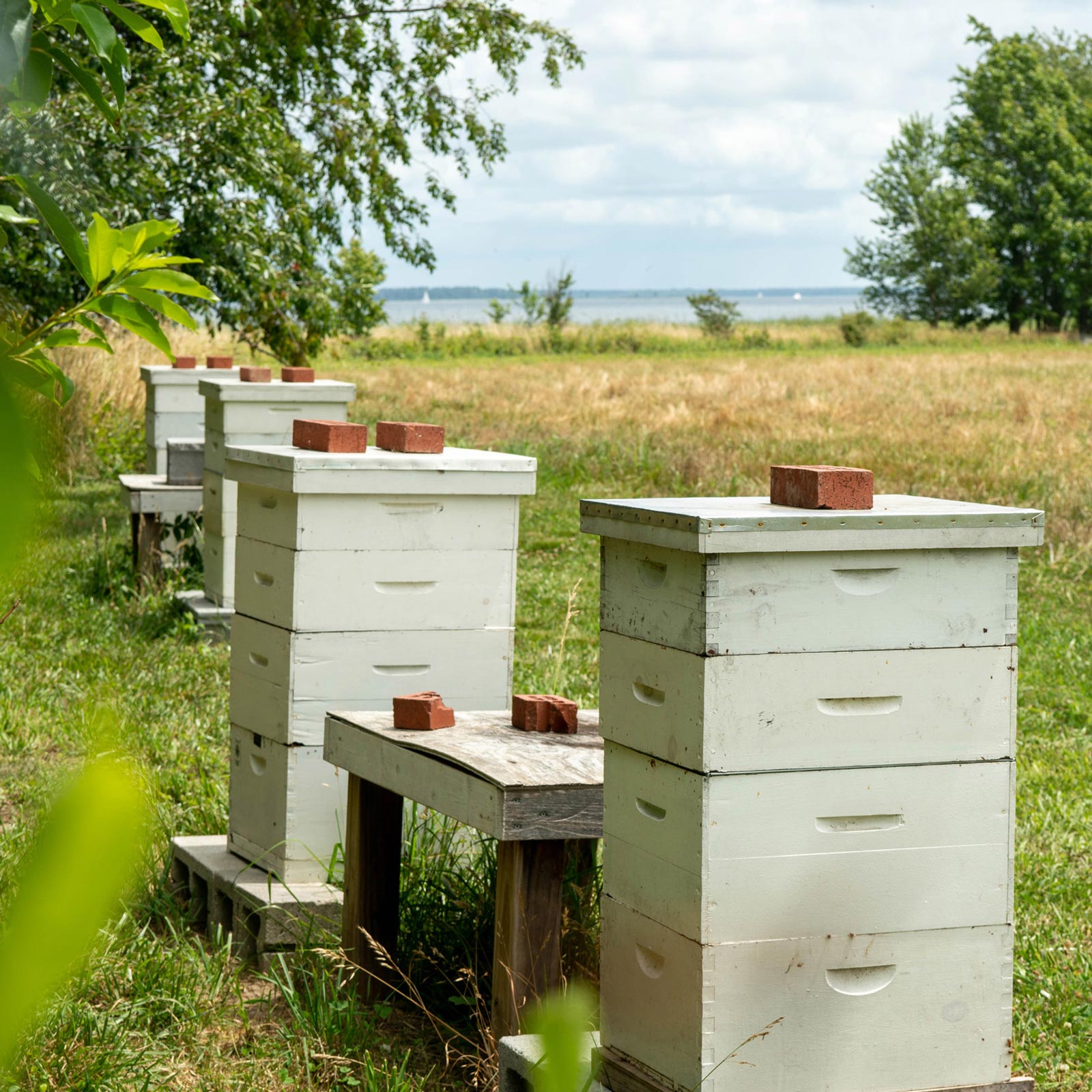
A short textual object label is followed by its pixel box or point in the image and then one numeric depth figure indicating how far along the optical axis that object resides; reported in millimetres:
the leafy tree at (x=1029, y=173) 49781
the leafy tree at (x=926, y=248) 51844
